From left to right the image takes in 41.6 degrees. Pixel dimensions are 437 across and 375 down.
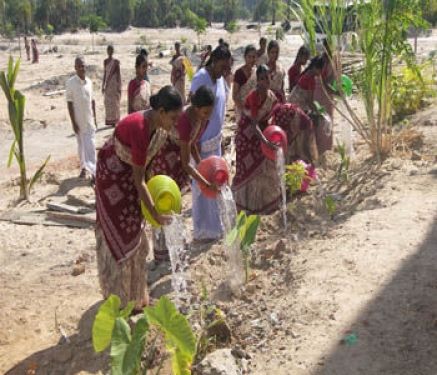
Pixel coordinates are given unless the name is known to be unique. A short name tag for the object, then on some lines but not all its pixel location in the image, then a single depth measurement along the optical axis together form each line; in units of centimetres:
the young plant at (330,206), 504
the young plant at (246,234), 399
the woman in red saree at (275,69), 690
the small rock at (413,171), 551
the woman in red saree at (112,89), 991
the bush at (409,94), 813
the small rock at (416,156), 610
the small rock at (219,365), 295
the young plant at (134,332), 259
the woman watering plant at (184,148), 389
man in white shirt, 656
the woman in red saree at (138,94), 708
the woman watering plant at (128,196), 316
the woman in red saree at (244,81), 561
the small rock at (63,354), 364
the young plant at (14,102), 612
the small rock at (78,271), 477
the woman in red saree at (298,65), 679
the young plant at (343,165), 590
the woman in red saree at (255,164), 497
